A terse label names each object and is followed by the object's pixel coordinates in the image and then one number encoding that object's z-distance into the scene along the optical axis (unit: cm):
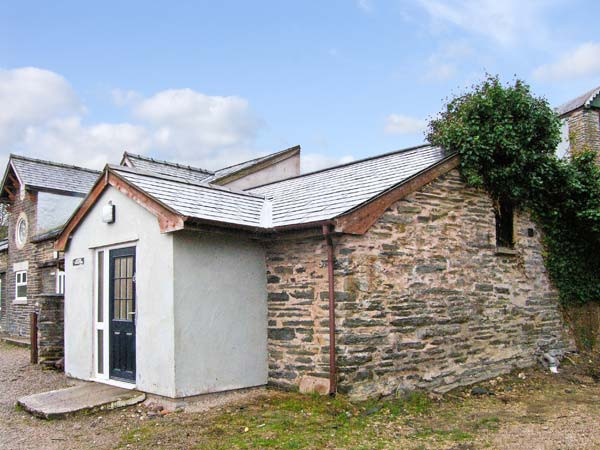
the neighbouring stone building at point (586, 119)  2036
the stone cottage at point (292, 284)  834
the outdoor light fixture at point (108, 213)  951
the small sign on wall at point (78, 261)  1038
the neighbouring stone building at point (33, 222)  1934
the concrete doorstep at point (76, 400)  804
